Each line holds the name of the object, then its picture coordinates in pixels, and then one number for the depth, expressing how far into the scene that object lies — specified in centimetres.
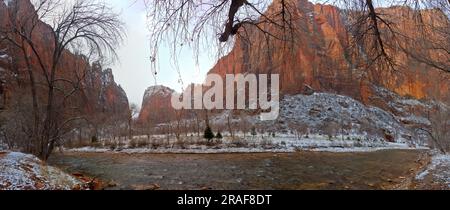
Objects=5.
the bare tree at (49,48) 1238
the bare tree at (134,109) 7846
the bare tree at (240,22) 394
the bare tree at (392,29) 450
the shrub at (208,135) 4169
